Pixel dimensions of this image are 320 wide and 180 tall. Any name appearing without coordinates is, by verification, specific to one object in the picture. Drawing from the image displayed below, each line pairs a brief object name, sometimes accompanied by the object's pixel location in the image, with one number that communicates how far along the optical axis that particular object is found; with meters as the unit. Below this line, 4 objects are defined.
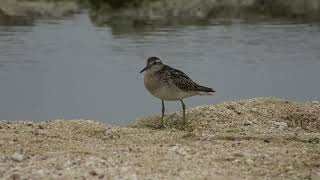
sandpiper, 24.08
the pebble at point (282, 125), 23.98
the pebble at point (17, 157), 18.14
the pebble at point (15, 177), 16.64
